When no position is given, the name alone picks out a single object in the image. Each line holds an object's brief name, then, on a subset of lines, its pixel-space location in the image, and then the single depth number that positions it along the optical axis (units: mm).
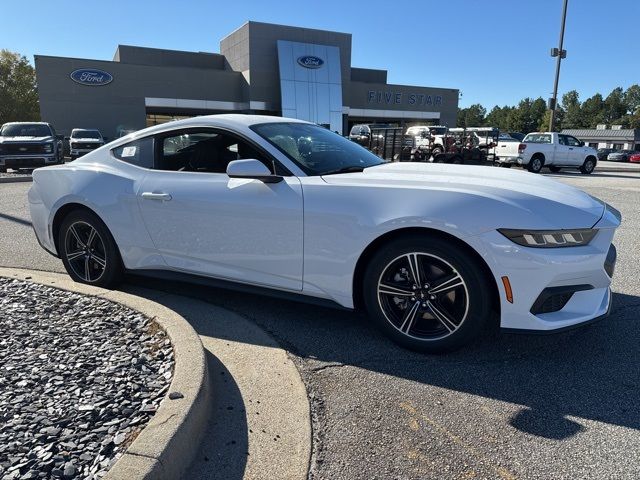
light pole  26250
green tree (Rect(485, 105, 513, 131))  120550
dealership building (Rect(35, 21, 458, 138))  34719
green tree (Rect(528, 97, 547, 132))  113562
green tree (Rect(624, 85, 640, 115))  138250
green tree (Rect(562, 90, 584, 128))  128250
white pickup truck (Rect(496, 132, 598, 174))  21250
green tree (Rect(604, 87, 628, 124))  126688
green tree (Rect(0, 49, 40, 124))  52844
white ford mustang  2818
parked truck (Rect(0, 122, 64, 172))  17578
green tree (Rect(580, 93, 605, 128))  126525
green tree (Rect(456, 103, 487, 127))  125531
